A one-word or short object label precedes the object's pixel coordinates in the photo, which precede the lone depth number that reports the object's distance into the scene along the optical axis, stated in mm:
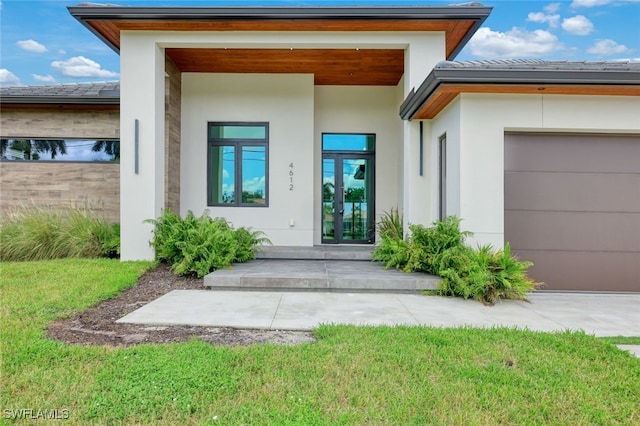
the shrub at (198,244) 5730
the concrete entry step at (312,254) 7098
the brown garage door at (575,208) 5395
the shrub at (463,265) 4676
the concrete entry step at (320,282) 5051
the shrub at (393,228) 6994
